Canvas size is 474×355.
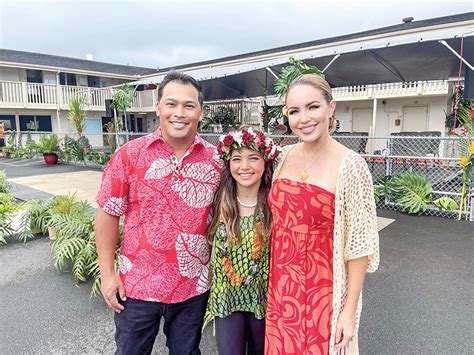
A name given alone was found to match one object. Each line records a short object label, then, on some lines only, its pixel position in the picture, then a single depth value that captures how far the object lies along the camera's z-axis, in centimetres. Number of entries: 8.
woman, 138
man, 160
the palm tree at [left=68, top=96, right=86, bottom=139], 1282
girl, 162
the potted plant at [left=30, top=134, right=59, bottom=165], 1312
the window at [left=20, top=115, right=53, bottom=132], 1802
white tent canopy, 603
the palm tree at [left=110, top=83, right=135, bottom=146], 1111
